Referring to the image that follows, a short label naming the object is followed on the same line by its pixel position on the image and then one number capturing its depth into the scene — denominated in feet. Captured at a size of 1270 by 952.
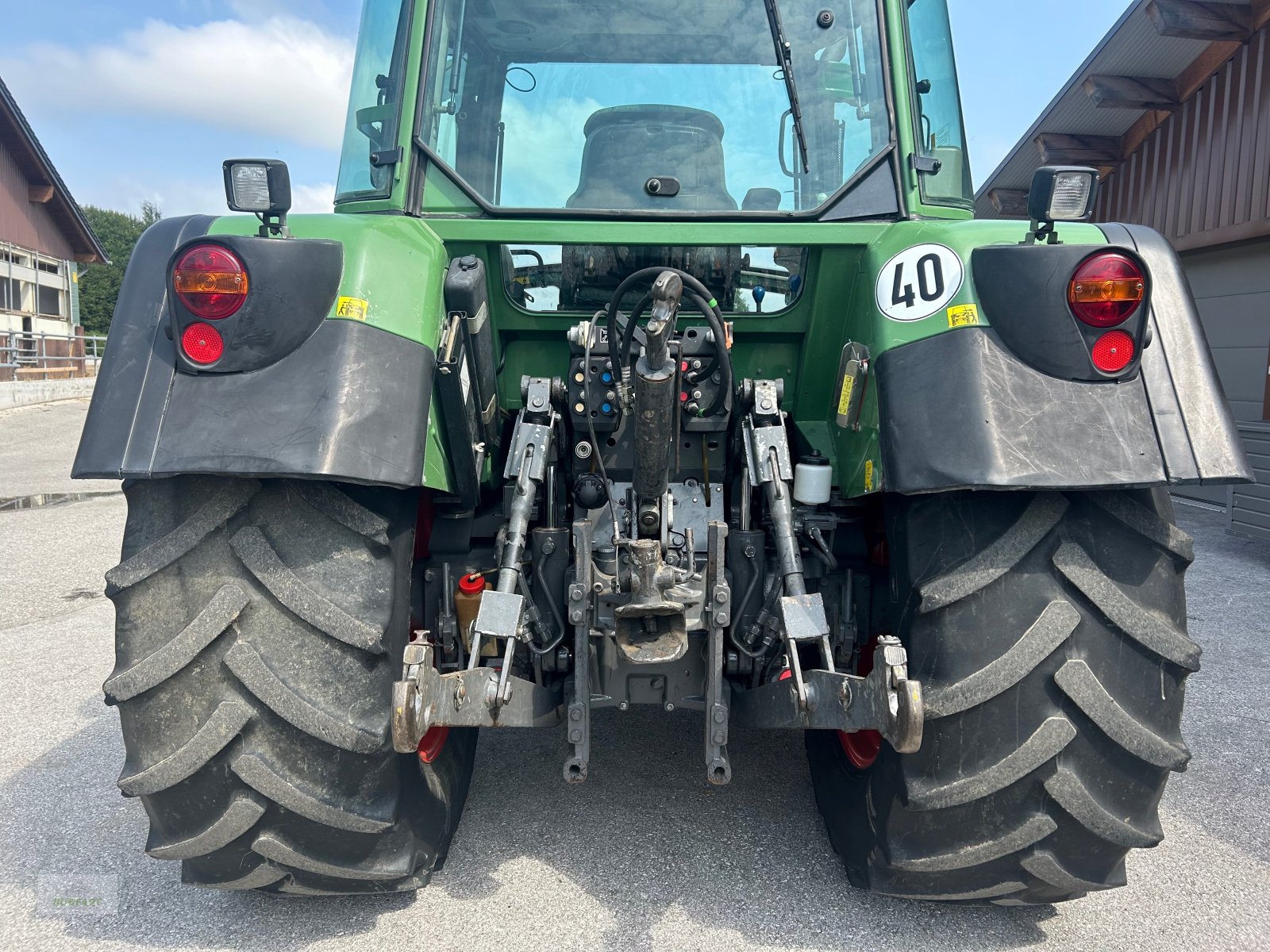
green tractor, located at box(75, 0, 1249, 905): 6.57
